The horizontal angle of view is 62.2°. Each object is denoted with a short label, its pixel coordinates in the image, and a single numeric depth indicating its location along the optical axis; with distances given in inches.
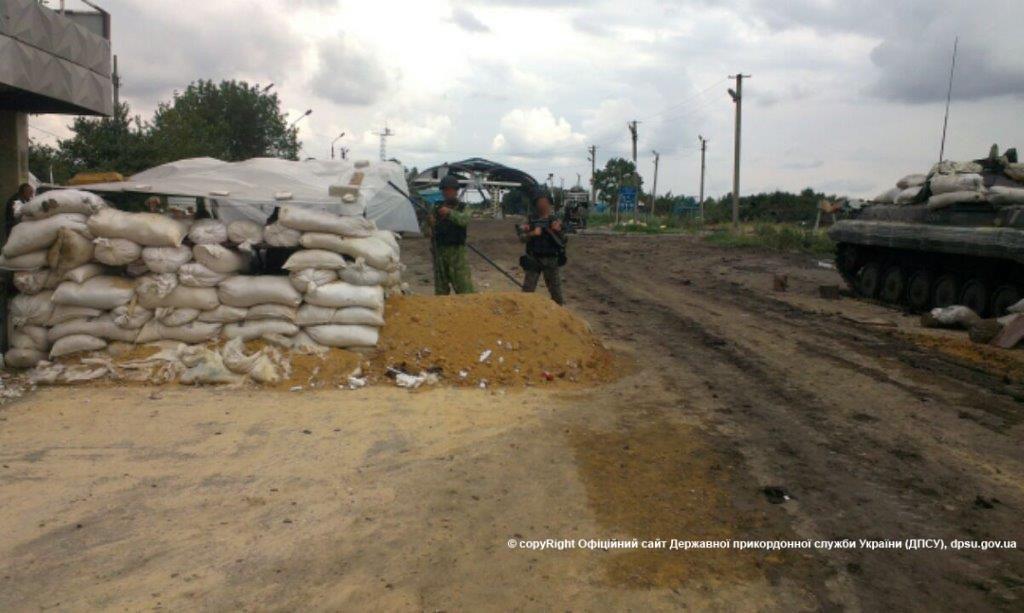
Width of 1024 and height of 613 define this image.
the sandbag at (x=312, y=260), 277.3
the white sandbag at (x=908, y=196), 530.2
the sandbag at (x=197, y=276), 271.3
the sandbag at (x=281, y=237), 283.0
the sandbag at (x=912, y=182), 549.0
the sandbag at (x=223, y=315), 275.1
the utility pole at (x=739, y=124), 1202.6
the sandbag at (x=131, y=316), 270.7
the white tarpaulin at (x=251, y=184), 293.3
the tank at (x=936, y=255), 437.1
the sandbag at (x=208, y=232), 277.0
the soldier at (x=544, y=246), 357.1
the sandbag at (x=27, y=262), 268.7
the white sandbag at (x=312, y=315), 278.1
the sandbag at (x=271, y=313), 275.0
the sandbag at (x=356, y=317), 279.9
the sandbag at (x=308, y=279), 275.4
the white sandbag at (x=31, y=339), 270.5
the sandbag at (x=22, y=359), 269.3
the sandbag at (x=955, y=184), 472.1
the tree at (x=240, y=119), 1471.5
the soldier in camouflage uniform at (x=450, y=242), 346.6
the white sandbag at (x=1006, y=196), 446.6
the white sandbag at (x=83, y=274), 268.4
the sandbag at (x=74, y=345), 268.5
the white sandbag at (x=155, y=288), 270.5
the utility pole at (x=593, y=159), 2333.8
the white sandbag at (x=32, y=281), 269.1
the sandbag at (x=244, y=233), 281.1
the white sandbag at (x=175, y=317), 273.3
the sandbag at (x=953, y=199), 466.0
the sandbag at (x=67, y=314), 269.6
